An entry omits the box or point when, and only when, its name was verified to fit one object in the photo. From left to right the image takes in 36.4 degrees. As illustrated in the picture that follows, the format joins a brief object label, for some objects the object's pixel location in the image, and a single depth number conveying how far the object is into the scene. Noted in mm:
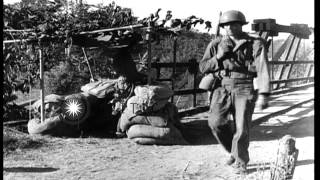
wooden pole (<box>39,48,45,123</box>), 7777
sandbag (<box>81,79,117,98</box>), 8258
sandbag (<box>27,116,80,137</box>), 7656
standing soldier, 5133
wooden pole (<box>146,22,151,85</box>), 7129
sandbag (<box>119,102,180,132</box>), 7160
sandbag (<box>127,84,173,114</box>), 7152
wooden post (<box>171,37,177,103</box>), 9797
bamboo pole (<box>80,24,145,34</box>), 7121
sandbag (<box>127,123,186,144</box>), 7023
